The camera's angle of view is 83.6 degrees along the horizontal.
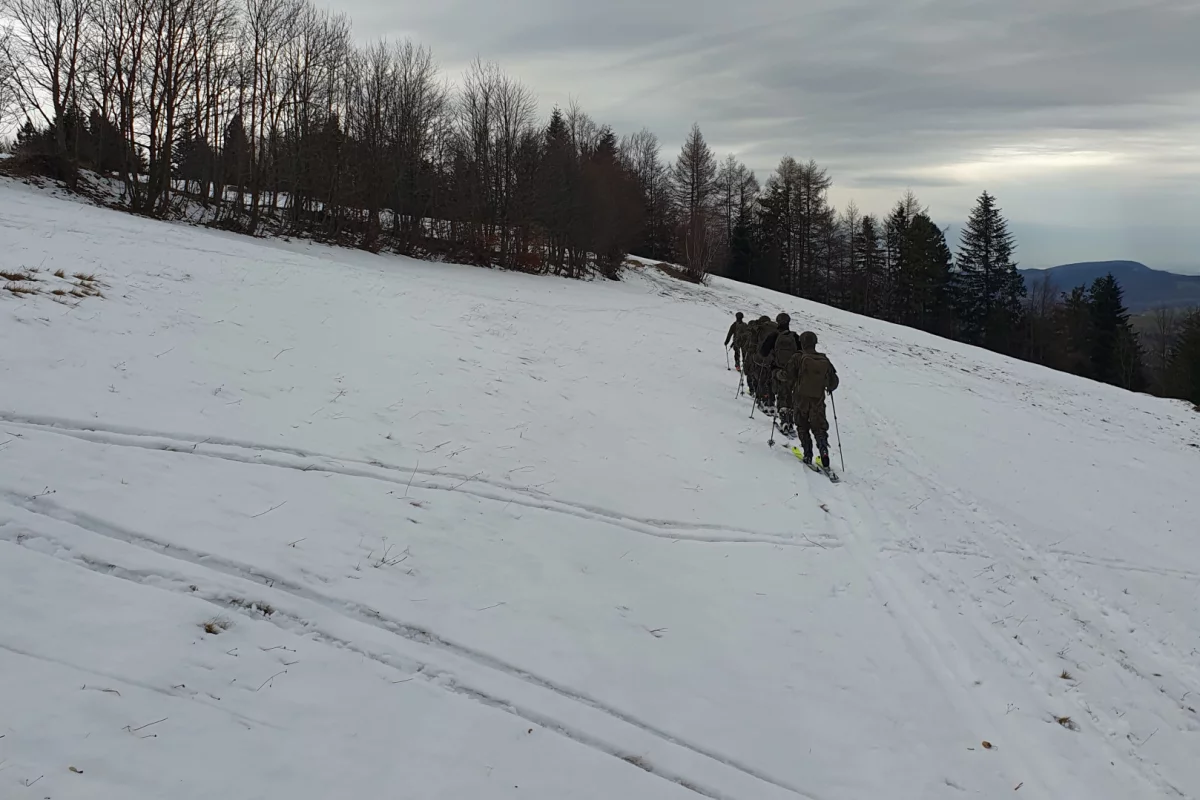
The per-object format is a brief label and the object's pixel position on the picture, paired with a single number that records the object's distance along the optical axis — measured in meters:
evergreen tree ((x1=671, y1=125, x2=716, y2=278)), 61.66
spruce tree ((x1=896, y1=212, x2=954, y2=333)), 56.69
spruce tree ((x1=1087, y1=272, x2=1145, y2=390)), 52.53
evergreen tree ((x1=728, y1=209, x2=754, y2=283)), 60.12
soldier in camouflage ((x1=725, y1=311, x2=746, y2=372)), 16.00
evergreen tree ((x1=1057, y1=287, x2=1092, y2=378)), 52.97
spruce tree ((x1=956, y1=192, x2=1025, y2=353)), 56.97
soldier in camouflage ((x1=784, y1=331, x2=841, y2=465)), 10.99
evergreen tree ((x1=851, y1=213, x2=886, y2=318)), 61.06
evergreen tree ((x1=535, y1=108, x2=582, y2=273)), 35.94
